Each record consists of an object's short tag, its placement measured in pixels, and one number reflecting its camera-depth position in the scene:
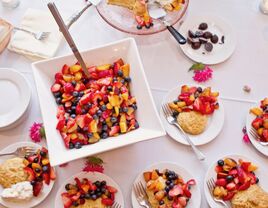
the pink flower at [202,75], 1.69
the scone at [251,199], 1.48
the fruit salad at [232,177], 1.51
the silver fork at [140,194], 1.51
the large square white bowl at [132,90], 1.38
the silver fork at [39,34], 1.72
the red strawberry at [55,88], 1.49
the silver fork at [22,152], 1.55
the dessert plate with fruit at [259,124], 1.58
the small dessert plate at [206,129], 1.58
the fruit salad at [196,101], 1.59
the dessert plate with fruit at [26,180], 1.48
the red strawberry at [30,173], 1.51
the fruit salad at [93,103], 1.43
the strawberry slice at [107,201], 1.49
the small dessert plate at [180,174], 1.51
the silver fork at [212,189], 1.51
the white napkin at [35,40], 1.70
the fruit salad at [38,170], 1.51
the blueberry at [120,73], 1.53
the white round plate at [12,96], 1.60
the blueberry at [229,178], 1.52
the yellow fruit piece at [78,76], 1.51
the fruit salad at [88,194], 1.49
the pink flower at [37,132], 1.59
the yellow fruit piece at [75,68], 1.51
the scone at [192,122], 1.57
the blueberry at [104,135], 1.44
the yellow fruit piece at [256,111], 1.62
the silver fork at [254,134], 1.59
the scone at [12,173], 1.50
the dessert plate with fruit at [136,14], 1.68
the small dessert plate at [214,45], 1.71
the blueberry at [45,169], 1.51
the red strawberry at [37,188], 1.50
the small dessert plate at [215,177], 1.51
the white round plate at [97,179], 1.51
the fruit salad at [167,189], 1.49
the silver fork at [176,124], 1.56
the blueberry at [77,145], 1.41
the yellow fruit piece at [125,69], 1.54
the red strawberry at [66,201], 1.48
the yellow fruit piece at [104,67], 1.53
